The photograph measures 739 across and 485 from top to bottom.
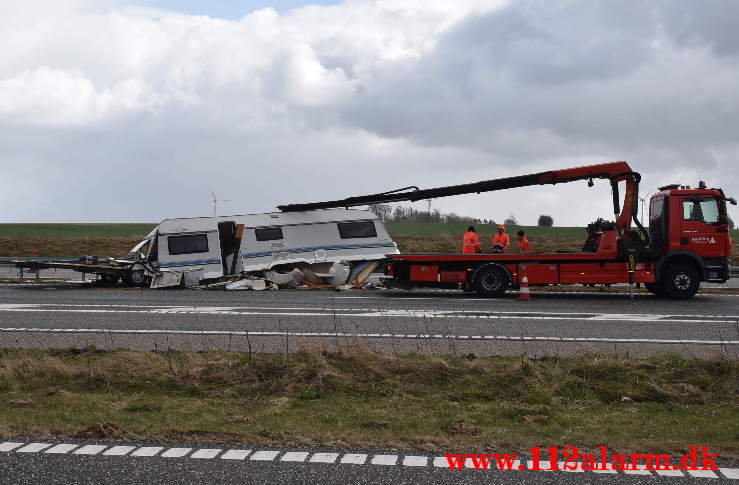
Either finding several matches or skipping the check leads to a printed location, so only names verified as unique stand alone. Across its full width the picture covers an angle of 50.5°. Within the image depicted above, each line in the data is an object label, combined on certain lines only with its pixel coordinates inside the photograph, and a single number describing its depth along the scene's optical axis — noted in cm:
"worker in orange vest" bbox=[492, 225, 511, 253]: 2178
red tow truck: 1855
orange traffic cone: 1895
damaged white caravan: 2317
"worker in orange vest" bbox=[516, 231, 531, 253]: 2174
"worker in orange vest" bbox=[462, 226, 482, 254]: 2145
